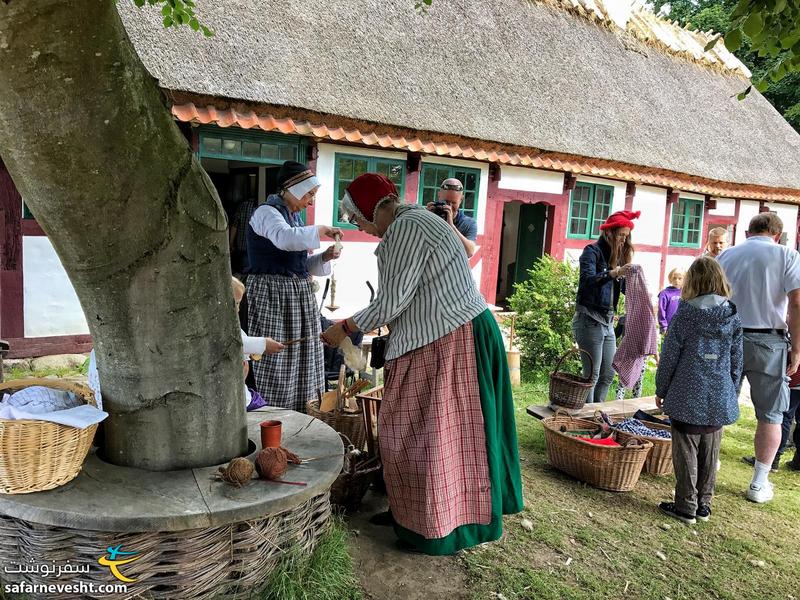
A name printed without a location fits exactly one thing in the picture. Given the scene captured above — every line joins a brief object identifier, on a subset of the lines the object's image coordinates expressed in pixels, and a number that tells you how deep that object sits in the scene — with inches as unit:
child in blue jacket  139.3
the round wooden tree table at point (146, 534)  78.4
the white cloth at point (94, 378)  95.1
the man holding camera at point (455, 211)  186.9
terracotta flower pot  100.3
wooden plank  185.5
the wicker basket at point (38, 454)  76.5
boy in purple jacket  254.7
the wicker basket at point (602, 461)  153.5
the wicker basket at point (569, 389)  189.5
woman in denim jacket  189.0
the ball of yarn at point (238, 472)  88.1
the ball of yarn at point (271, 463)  91.5
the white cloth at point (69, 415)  78.7
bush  282.5
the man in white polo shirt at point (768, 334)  159.2
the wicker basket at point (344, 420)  142.9
